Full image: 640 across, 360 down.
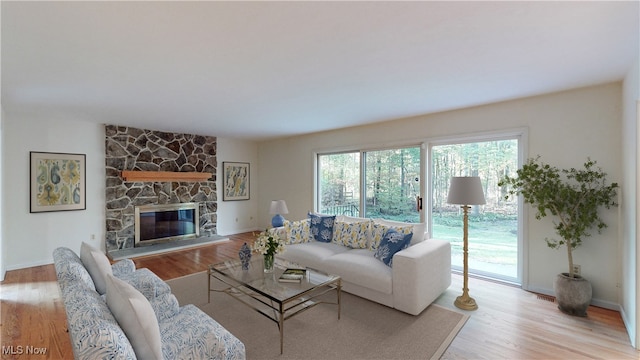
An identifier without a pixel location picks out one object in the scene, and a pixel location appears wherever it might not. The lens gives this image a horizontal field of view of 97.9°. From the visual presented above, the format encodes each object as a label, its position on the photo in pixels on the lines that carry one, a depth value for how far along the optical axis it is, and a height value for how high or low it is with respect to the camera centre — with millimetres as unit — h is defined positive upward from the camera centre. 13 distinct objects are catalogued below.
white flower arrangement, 2990 -725
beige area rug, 2281 -1413
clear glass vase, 3010 -920
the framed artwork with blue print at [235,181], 6941 -71
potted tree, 2879 -262
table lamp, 5387 -630
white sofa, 2855 -975
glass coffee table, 2467 -1028
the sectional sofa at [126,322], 1188 -736
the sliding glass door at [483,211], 3773 -477
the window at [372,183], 4754 -91
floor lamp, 3002 -186
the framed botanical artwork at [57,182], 4543 -70
